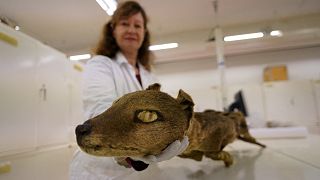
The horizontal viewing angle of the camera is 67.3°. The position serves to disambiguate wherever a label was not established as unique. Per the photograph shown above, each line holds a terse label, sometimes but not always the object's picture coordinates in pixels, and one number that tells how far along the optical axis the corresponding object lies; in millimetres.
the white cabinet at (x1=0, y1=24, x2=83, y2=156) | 1246
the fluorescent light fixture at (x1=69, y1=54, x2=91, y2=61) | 4241
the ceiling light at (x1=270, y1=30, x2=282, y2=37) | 3974
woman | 666
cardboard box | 4260
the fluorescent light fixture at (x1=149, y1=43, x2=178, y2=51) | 4352
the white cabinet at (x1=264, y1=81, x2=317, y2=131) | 3637
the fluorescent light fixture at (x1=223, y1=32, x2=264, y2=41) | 4023
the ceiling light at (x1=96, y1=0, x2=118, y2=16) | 2155
